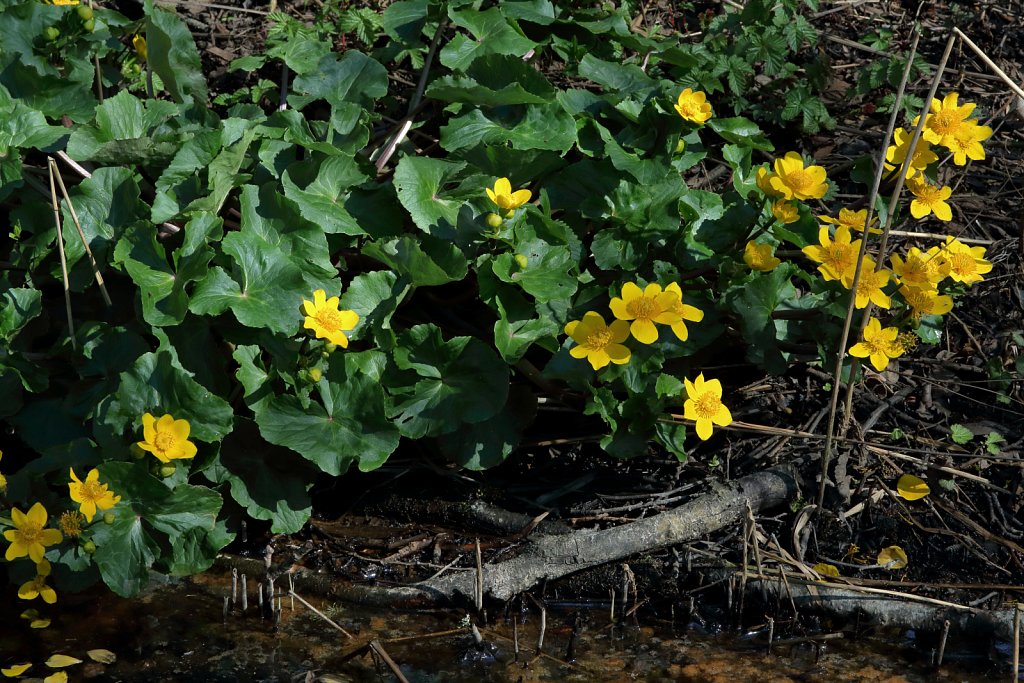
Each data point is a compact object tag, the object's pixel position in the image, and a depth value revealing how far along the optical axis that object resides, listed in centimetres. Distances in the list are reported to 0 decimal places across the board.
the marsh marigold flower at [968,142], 497
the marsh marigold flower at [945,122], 495
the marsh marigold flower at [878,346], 477
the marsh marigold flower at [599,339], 475
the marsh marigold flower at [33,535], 464
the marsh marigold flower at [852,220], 500
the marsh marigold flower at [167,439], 450
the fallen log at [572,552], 508
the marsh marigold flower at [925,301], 475
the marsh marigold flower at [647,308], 470
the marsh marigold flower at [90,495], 449
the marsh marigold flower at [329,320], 451
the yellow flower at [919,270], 475
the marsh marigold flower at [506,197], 478
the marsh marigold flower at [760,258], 488
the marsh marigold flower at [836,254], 475
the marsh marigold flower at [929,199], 502
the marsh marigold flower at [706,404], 478
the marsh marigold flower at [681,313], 469
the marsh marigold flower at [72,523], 464
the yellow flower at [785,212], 491
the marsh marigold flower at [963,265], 483
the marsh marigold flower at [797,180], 493
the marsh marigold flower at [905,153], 498
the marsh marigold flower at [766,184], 494
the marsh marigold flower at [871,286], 466
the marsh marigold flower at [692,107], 533
